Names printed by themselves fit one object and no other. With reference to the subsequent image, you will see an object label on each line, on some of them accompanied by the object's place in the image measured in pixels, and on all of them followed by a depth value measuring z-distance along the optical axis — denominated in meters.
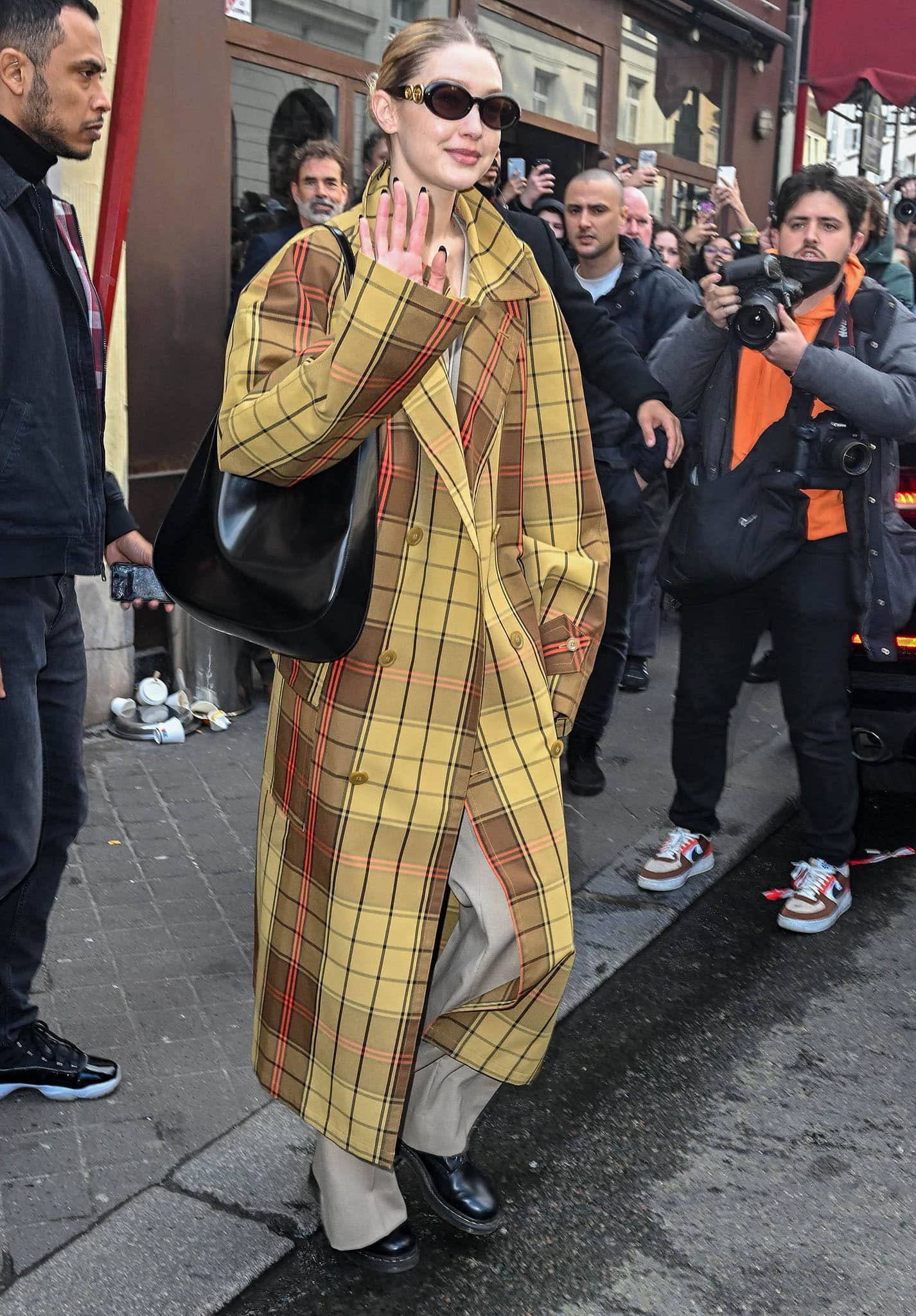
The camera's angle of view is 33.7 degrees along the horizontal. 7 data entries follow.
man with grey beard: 6.15
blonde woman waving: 2.43
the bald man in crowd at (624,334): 5.54
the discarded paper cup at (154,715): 6.10
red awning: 13.61
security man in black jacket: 2.82
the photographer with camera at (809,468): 4.22
